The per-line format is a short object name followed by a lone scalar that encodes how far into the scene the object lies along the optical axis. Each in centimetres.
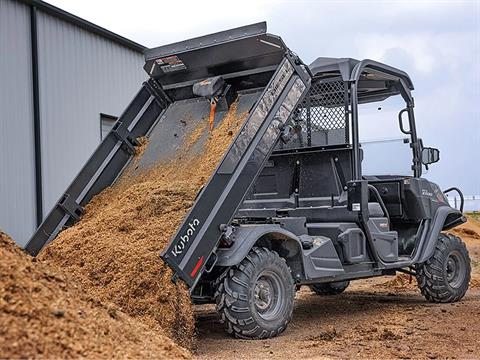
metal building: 1140
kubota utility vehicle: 581
